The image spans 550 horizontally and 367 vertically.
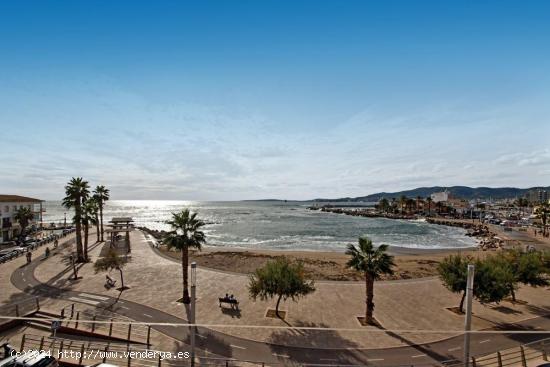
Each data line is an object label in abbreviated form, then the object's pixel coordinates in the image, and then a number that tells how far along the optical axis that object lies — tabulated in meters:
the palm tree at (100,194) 65.39
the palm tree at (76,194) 42.94
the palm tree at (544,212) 88.75
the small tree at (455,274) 23.88
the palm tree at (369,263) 22.72
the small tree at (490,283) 22.45
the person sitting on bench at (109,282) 30.40
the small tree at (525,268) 26.74
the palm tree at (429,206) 178.52
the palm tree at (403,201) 190.05
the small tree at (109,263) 30.03
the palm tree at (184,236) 26.61
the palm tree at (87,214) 41.66
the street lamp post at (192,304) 14.85
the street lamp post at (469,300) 13.03
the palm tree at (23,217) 59.16
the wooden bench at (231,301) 25.53
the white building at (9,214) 58.06
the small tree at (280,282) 22.92
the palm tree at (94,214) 43.56
